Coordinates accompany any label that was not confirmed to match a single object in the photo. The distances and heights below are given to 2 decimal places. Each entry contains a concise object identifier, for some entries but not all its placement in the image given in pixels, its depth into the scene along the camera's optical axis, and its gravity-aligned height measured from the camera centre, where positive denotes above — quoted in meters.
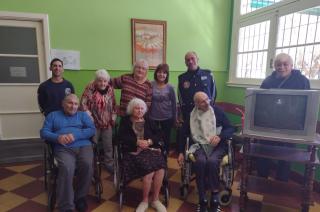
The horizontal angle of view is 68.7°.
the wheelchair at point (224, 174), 2.08 -0.88
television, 1.83 -0.28
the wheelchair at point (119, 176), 2.09 -0.92
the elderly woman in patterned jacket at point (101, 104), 2.52 -0.31
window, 2.61 +0.55
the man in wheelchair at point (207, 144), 2.05 -0.63
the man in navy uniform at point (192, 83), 2.70 -0.07
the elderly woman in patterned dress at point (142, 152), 2.08 -0.70
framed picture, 3.45 +0.54
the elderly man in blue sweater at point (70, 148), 1.93 -0.66
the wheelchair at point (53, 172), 1.99 -0.89
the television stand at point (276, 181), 1.87 -0.79
